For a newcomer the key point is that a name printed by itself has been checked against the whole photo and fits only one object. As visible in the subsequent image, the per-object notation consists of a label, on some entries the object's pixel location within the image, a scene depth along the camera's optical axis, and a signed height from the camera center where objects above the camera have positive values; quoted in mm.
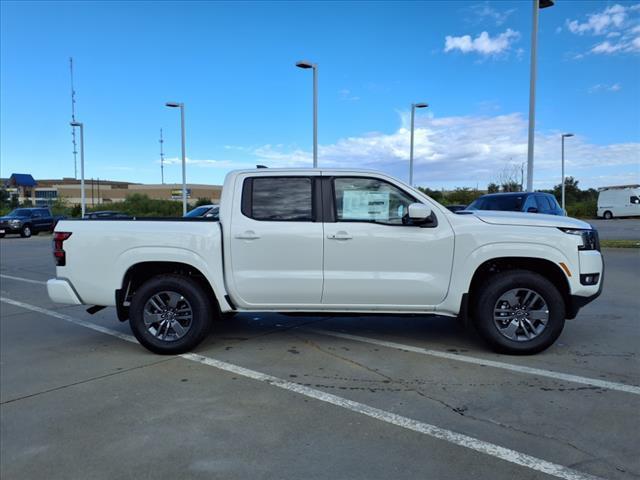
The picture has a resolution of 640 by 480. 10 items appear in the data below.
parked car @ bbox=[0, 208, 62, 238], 28328 -883
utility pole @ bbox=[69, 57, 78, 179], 35731 +8248
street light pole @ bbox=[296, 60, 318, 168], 18328 +3987
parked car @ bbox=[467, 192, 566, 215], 12320 +131
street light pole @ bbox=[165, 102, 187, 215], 27562 +3787
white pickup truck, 5000 -550
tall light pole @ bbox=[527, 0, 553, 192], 13367 +3364
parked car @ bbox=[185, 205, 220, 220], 19322 -162
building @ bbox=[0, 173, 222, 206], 87062 +3723
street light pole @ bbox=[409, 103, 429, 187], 24302 +4275
